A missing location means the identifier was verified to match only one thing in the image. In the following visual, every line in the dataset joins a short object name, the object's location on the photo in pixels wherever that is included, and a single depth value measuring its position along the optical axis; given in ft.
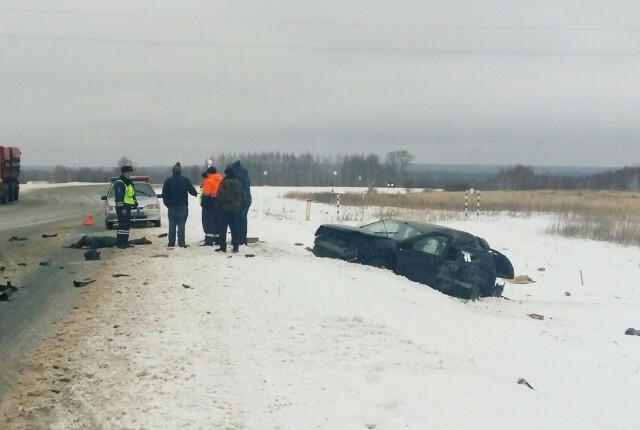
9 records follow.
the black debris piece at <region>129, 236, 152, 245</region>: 50.39
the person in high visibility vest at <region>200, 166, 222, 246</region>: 48.65
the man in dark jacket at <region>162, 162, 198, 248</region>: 47.67
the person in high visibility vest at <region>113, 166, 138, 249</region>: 46.65
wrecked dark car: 43.14
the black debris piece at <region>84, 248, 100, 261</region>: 43.29
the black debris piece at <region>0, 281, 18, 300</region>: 31.63
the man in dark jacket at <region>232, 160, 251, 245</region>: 46.32
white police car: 63.72
